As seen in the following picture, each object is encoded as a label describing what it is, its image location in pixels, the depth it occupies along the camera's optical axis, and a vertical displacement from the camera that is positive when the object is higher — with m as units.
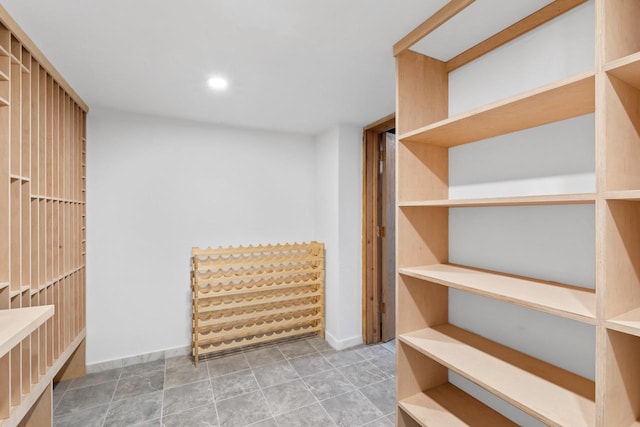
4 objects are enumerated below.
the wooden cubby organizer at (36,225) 1.34 -0.04
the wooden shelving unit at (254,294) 2.77 -0.79
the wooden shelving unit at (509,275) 0.86 -0.15
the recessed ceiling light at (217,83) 1.97 +0.90
